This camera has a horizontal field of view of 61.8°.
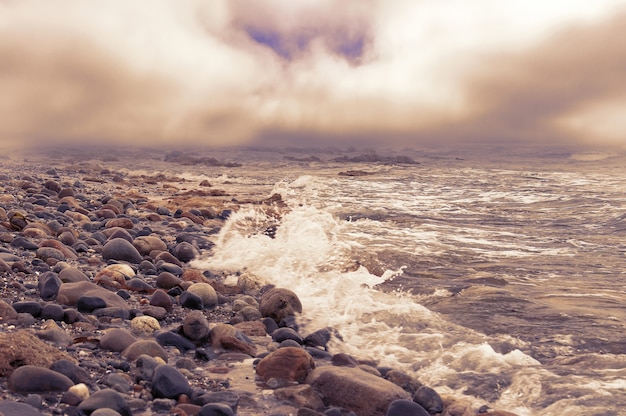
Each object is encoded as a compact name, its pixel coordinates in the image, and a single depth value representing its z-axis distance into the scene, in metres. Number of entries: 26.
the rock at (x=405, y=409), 3.32
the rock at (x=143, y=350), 3.68
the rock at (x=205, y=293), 5.61
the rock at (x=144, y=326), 4.41
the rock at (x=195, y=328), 4.45
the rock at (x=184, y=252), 8.20
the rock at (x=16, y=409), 2.51
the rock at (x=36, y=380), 2.91
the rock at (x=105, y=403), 2.76
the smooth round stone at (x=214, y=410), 3.02
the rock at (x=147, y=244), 7.73
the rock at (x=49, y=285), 4.76
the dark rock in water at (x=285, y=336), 4.83
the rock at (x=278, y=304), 5.52
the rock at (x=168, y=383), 3.20
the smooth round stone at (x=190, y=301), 5.42
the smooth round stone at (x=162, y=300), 5.16
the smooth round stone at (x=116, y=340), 3.80
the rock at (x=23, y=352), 3.08
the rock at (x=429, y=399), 3.65
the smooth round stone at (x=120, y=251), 6.92
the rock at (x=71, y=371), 3.11
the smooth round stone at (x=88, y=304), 4.64
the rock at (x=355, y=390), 3.46
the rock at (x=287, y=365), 3.87
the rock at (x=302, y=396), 3.49
